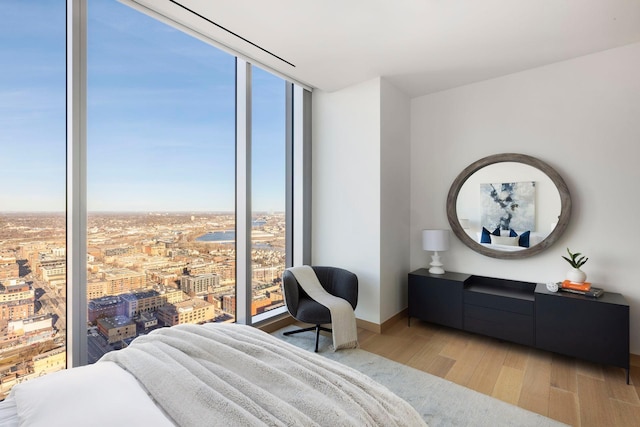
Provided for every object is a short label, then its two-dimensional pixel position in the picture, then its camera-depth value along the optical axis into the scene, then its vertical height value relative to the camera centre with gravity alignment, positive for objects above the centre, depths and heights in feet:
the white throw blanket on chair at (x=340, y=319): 8.78 -3.18
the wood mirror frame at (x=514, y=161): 8.98 +0.29
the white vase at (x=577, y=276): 8.36 -1.78
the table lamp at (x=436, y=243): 10.50 -1.05
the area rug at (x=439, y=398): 5.97 -4.20
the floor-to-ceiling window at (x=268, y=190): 10.37 +0.89
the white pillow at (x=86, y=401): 2.88 -2.00
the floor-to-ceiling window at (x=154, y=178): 6.93 +0.98
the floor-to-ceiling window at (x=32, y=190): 5.82 +0.48
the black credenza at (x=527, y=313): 7.42 -2.93
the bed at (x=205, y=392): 3.04 -2.09
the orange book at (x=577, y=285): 8.08 -2.02
